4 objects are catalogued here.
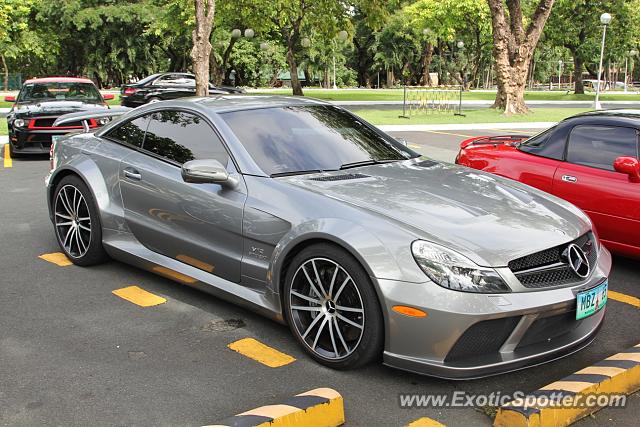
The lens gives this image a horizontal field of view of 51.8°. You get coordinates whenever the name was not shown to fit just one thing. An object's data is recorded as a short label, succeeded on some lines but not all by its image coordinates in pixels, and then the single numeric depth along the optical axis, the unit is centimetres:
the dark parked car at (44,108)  1220
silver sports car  326
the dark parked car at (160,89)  2486
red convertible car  535
